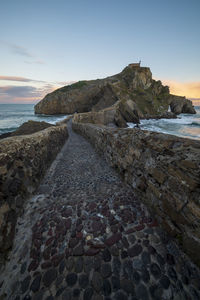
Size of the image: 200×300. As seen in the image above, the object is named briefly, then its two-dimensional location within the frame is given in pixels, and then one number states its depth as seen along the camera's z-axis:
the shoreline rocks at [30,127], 11.70
